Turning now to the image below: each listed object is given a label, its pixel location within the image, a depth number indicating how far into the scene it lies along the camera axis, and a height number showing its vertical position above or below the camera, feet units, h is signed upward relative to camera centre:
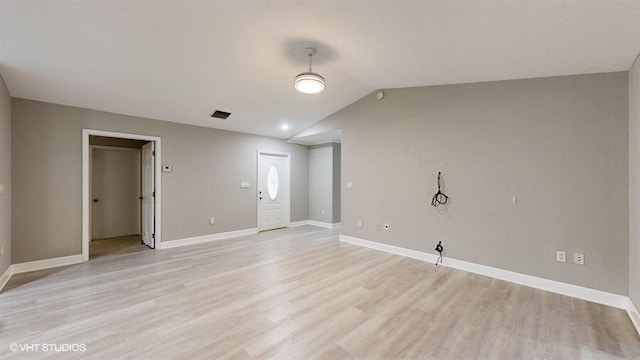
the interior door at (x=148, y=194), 16.26 -1.22
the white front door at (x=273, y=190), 21.48 -1.15
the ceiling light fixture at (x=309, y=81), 10.47 +3.91
